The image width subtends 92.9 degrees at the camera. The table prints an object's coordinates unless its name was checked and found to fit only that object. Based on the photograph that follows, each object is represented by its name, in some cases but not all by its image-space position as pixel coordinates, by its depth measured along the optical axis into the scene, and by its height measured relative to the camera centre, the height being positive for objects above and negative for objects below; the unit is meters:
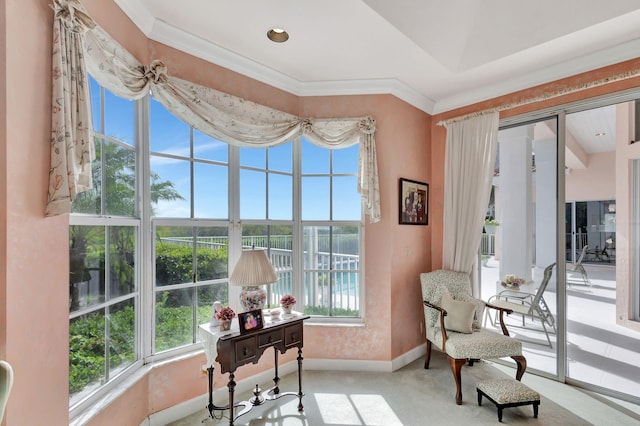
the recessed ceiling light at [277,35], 2.22 +1.34
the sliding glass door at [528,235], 2.87 -0.20
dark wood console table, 2.02 -0.94
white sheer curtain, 3.09 +0.33
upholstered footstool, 2.23 -1.34
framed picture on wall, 3.16 +0.14
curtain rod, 2.35 +1.07
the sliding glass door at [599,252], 2.54 -0.33
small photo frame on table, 2.09 -0.74
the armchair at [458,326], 2.54 -1.05
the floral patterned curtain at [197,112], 1.40 +0.80
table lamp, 2.18 -0.44
